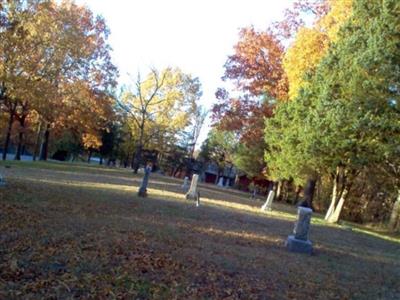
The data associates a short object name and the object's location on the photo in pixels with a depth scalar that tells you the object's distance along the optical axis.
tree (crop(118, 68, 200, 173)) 44.47
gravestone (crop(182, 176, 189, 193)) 28.68
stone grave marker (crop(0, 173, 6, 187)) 13.52
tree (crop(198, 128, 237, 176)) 83.81
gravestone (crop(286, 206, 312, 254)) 11.30
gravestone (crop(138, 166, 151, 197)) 18.02
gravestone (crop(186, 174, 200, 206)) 20.80
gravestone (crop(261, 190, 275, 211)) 23.23
